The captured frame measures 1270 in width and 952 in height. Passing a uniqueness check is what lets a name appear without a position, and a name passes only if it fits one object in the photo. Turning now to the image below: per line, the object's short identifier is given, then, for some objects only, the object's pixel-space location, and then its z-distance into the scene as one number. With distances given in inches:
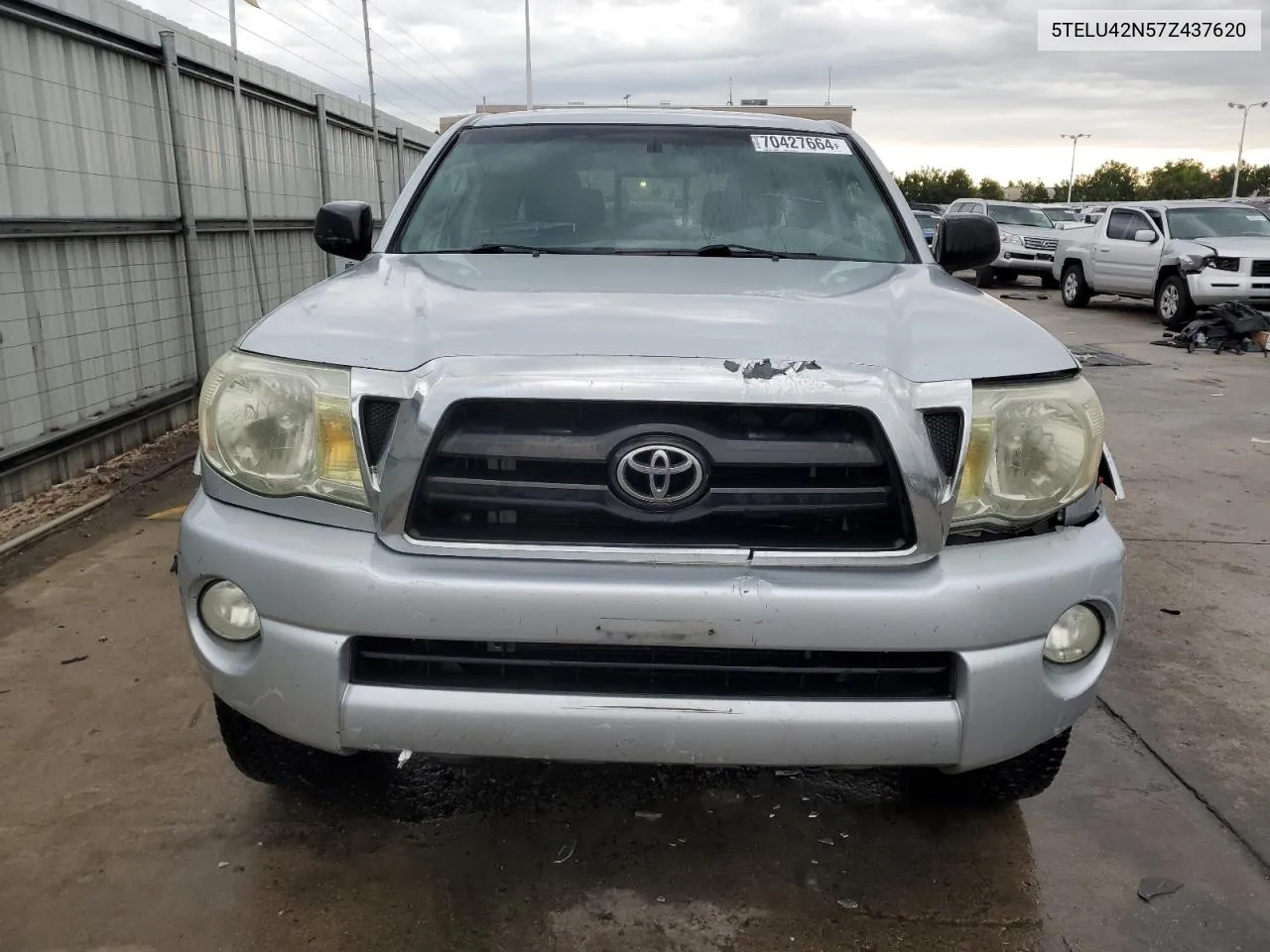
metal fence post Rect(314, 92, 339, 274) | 398.9
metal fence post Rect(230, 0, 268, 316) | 287.4
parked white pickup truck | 531.5
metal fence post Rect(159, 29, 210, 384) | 265.7
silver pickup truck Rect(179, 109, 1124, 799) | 78.7
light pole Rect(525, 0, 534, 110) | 1170.0
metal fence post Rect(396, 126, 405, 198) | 560.4
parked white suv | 809.5
